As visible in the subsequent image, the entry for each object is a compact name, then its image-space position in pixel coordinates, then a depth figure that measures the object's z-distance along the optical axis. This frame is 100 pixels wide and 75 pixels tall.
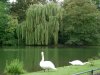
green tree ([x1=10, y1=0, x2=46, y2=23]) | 39.55
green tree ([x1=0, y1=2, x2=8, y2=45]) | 33.71
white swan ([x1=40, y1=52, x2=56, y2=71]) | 9.59
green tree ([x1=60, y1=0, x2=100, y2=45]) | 33.91
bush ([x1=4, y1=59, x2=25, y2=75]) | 8.85
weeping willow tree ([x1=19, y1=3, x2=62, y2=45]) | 29.67
